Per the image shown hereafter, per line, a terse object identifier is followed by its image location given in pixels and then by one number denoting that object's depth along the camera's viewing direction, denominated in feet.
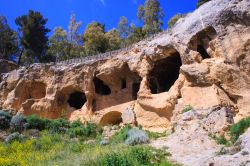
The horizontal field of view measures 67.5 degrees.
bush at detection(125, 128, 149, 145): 26.66
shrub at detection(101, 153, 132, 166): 19.08
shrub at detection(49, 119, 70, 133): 37.31
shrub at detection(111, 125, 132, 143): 30.06
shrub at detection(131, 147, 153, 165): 19.71
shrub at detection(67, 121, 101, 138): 36.18
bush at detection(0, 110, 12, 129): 38.68
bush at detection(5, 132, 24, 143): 31.49
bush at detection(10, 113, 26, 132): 37.37
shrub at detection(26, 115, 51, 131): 37.90
